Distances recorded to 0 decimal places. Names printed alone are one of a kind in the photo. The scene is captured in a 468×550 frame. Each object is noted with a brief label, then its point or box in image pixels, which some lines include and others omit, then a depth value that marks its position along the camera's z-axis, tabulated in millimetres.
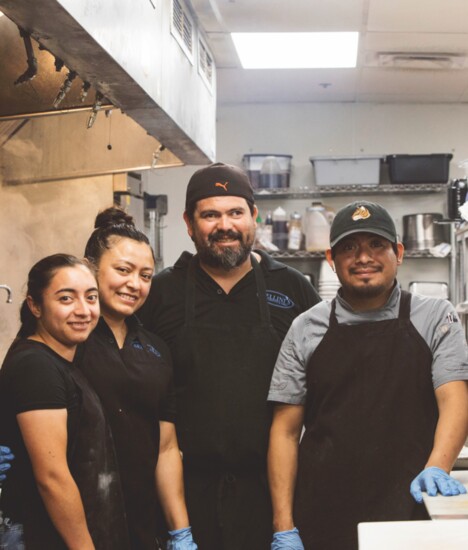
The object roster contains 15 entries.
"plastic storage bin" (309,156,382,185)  6059
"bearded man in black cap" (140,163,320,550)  2352
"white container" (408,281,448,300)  5996
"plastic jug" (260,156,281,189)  6137
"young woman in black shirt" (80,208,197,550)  2131
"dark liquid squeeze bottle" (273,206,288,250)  6055
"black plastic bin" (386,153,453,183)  5996
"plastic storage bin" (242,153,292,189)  6145
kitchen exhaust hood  2291
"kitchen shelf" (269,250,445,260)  5984
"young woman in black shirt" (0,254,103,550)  1869
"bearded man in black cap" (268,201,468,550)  2082
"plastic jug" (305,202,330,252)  5949
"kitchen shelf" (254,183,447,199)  6047
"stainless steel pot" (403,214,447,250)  6000
